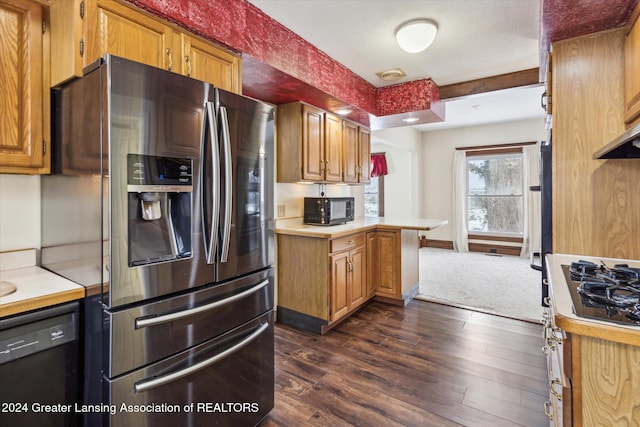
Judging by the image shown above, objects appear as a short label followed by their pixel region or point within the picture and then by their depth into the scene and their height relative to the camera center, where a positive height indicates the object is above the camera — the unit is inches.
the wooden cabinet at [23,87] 55.3 +23.0
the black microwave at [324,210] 129.1 +1.7
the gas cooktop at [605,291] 38.8 -11.5
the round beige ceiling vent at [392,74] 124.7 +56.5
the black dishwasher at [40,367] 43.8 -22.6
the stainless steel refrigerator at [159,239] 46.7 -4.2
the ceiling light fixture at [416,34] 89.3 +52.3
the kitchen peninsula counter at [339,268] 112.4 -21.5
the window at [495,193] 247.0 +16.8
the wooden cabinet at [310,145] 118.2 +27.6
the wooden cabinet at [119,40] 52.9 +32.9
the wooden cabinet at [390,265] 138.4 -22.9
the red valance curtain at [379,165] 275.1 +43.0
